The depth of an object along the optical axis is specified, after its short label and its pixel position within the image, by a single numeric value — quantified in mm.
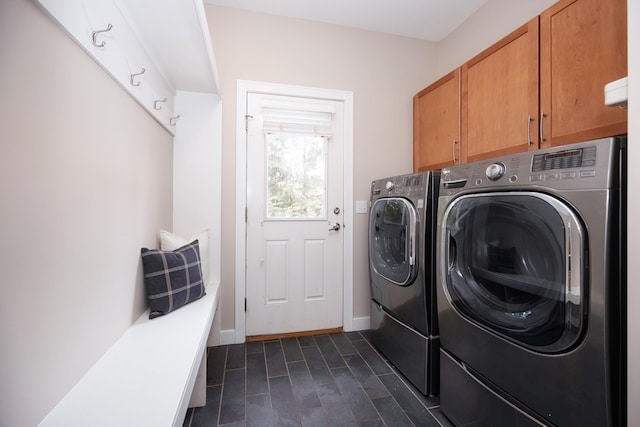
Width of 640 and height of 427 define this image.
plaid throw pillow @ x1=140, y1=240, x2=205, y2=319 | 1404
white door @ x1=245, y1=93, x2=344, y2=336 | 2285
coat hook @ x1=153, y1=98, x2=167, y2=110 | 1569
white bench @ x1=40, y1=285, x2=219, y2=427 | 757
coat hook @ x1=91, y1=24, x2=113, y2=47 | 936
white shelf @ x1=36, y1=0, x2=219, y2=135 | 900
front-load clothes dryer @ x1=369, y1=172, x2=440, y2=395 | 1603
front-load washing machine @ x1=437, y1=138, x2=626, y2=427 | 835
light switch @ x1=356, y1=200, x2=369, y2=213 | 2479
